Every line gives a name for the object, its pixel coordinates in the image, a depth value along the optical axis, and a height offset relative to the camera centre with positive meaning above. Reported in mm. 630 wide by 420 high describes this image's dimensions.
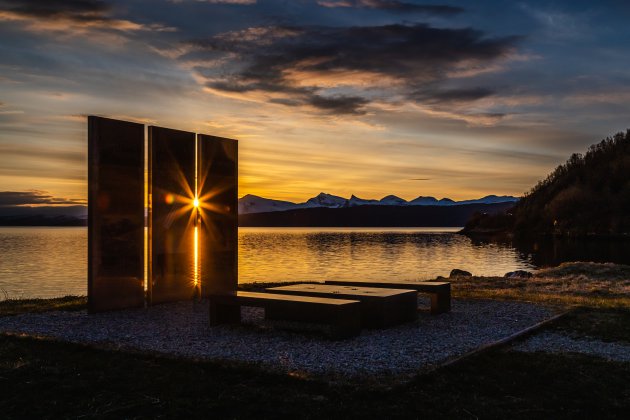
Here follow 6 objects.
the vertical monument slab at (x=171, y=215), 15781 +248
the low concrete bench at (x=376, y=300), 11742 -1707
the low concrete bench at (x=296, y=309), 10508 -1785
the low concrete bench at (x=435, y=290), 13969 -1770
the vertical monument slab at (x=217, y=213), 17234 +318
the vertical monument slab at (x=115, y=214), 14430 +263
